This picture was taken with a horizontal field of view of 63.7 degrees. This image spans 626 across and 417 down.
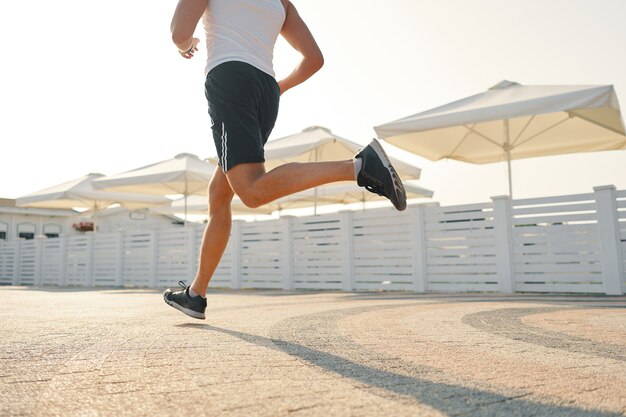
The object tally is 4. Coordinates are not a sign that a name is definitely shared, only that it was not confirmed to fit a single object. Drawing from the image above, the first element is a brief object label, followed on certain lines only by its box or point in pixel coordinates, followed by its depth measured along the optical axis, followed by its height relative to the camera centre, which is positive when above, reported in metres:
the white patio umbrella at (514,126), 6.95 +2.18
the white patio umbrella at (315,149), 9.81 +2.47
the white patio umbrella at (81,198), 15.80 +2.33
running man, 2.18 +0.74
